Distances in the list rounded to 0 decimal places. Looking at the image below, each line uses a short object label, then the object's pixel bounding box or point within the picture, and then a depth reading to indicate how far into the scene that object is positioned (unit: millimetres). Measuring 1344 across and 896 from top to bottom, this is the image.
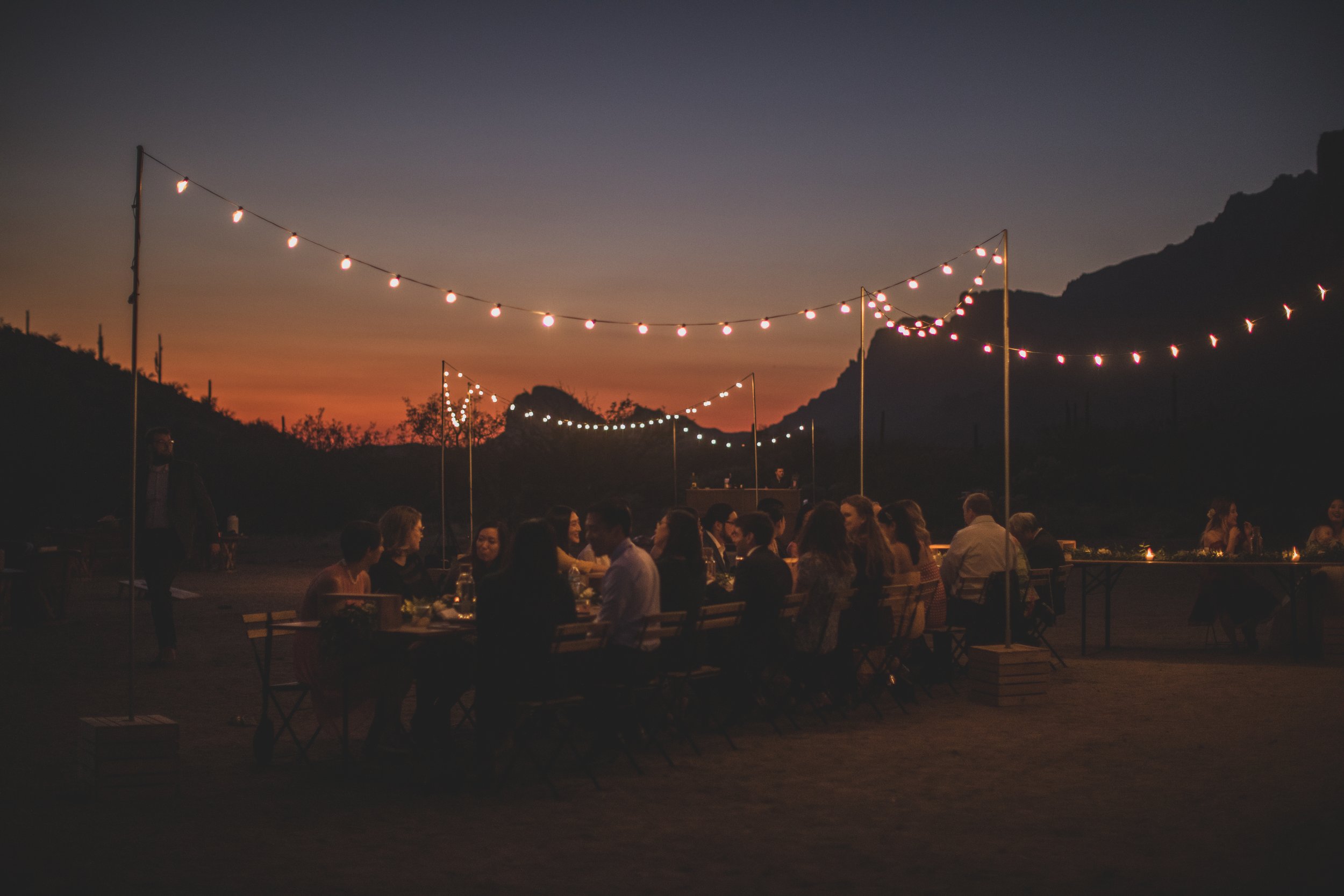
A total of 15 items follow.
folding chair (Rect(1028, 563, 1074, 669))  8477
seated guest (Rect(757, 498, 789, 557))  8570
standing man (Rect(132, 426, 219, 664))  8461
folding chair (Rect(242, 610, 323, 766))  5457
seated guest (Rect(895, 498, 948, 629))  7828
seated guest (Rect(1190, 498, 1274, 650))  9891
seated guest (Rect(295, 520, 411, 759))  5473
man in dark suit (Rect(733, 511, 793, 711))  6453
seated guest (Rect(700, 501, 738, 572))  8734
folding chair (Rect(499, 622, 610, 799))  4996
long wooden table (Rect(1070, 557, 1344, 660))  8930
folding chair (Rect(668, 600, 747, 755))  5883
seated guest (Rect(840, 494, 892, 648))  7004
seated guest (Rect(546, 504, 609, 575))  7598
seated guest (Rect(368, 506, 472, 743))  5465
